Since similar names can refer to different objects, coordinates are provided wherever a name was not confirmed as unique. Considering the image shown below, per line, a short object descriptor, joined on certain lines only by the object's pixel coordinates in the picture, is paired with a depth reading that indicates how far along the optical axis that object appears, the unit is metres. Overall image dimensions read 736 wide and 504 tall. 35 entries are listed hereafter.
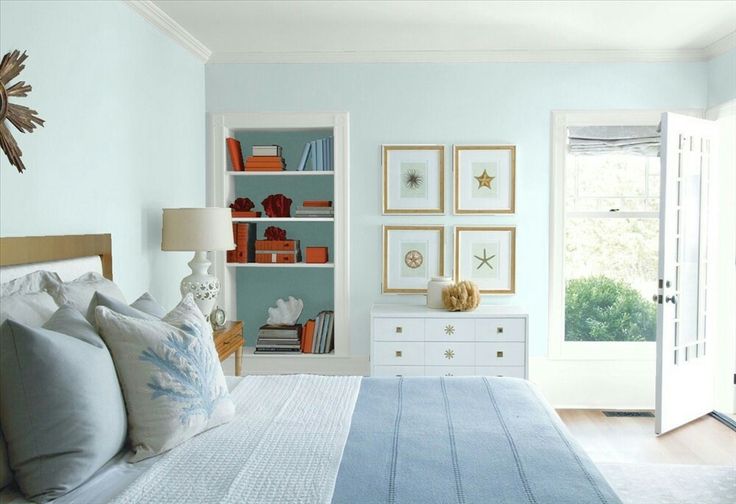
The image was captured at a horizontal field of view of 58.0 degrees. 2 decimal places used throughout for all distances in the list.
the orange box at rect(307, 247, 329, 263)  4.77
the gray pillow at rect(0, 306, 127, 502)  1.58
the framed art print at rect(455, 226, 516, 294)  4.70
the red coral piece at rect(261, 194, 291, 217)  4.78
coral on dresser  4.36
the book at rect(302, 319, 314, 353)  4.79
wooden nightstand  3.69
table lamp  3.62
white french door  3.98
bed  1.59
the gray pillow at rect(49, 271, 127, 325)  2.20
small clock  3.87
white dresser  4.31
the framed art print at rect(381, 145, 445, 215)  4.70
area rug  3.15
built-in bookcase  4.72
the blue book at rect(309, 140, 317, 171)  4.74
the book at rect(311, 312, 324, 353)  4.79
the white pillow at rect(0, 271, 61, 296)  2.13
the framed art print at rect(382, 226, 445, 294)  4.73
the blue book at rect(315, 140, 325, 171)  4.74
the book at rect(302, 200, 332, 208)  4.76
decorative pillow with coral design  1.83
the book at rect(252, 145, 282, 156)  4.73
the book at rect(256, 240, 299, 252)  4.76
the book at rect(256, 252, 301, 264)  4.76
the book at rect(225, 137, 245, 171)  4.77
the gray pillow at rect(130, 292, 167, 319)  2.35
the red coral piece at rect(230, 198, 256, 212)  4.80
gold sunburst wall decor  2.29
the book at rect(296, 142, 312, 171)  4.72
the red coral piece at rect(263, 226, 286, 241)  4.81
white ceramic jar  4.46
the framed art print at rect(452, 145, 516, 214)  4.67
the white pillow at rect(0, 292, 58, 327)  1.88
